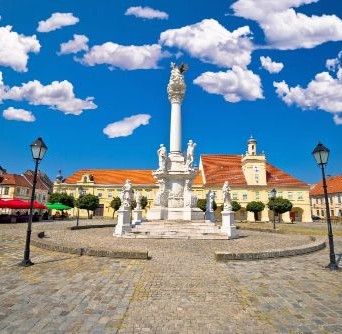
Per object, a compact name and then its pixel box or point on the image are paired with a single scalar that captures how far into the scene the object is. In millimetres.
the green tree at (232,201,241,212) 50116
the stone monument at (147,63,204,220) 21688
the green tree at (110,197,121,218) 49844
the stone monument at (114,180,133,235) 18688
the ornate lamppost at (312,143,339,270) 10438
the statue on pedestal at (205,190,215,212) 24066
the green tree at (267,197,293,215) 46312
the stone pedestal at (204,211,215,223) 24011
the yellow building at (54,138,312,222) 59334
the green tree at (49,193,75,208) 50750
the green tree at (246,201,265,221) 50969
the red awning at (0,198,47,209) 33344
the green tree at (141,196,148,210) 52662
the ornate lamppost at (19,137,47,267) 10789
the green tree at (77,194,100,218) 47844
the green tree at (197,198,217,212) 45700
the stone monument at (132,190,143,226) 24188
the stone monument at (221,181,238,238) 18531
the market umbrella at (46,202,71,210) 41125
